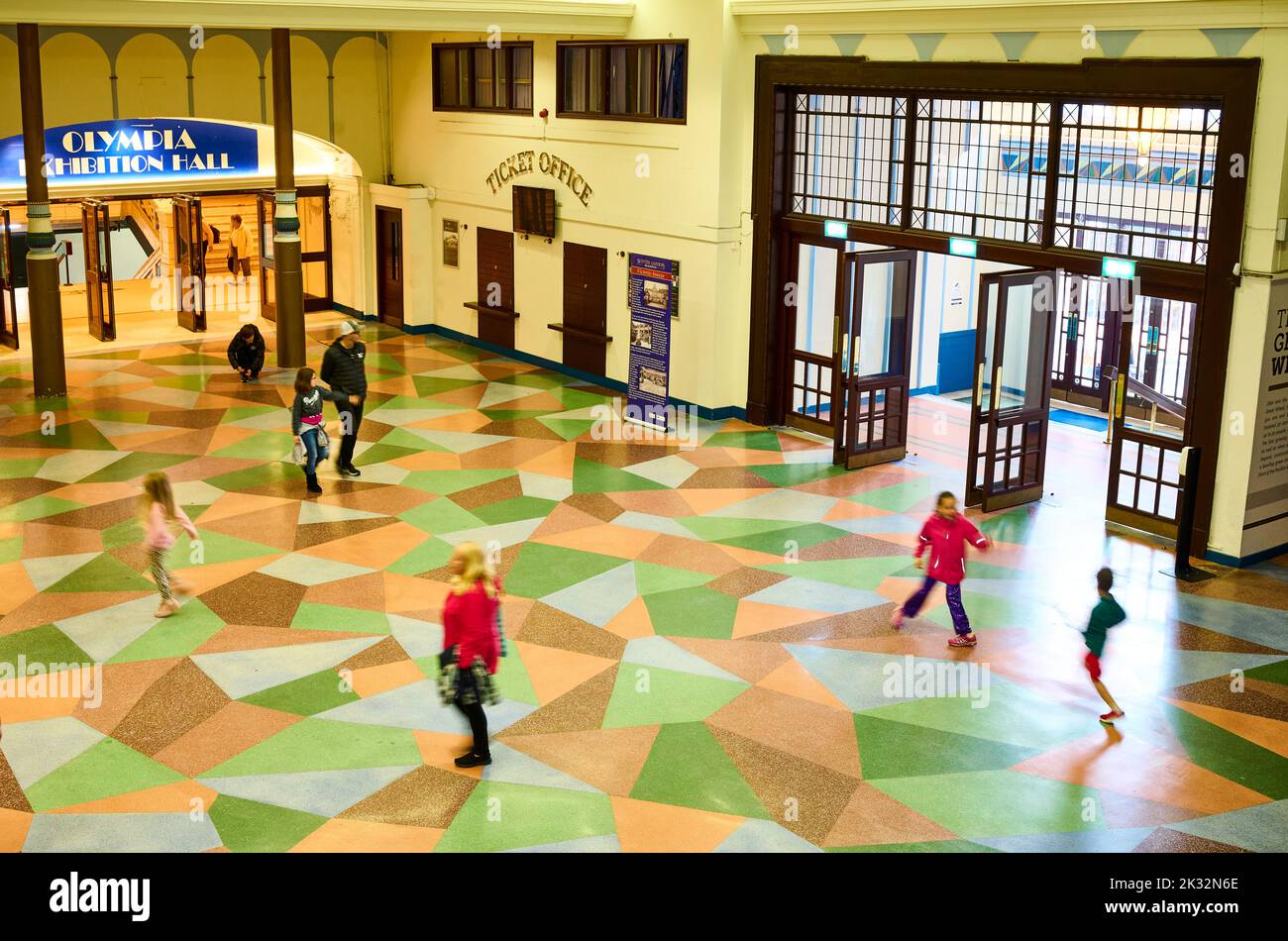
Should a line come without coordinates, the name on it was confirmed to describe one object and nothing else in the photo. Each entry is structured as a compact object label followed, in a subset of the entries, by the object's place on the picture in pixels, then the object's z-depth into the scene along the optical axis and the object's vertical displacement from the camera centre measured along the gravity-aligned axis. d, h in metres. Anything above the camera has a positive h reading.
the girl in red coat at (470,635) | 8.17 -2.77
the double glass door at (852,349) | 15.04 -1.95
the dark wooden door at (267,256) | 22.19 -1.38
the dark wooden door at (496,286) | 20.48 -1.69
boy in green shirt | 9.06 -2.92
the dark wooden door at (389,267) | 22.25 -1.55
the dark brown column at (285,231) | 18.55 -0.81
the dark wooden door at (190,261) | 21.39 -1.47
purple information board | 17.12 -1.98
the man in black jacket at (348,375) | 14.45 -2.15
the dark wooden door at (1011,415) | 13.38 -2.34
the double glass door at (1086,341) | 18.39 -2.12
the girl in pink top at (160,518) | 10.61 -2.73
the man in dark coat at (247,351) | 18.69 -2.46
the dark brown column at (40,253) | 16.48 -1.08
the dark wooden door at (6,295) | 19.98 -1.91
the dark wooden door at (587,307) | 18.70 -1.81
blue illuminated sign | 20.08 +0.27
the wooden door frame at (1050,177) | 11.62 +0.20
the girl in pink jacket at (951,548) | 10.25 -2.76
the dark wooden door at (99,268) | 20.41 -1.53
